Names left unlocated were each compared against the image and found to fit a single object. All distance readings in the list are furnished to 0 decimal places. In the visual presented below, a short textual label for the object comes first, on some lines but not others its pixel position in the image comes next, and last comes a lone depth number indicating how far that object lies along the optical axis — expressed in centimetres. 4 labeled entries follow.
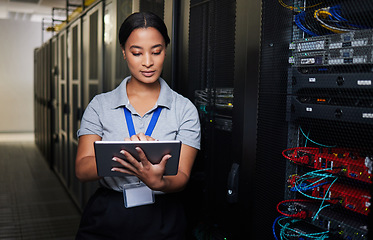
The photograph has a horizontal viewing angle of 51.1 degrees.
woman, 129
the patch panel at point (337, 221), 92
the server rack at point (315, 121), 91
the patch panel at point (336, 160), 91
